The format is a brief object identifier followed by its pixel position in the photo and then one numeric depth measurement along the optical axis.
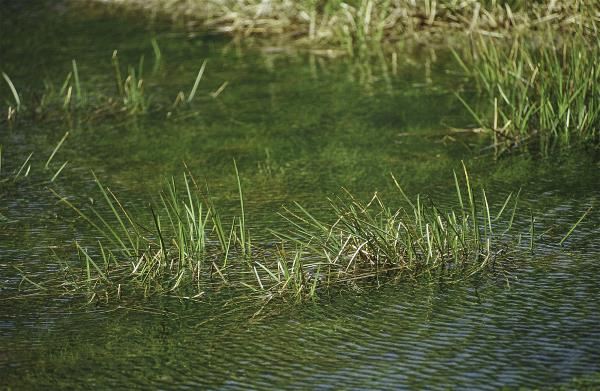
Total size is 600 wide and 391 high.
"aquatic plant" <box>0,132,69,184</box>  7.23
